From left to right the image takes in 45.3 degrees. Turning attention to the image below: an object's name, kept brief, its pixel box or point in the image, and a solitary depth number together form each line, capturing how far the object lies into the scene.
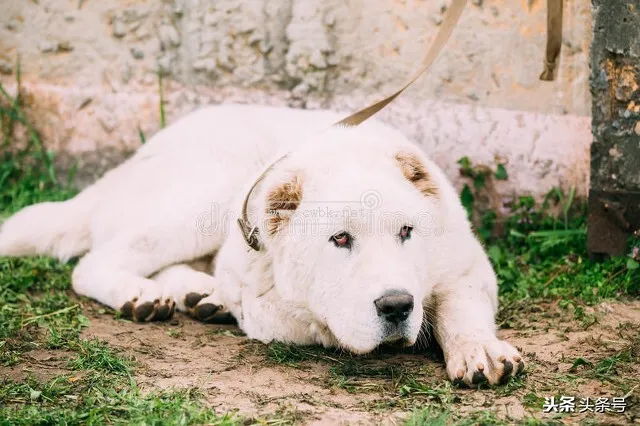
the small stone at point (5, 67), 5.66
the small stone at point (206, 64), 5.43
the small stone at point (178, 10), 5.43
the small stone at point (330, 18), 5.18
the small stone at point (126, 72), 5.57
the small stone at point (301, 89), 5.30
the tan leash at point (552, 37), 3.89
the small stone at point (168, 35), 5.48
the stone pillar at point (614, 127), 3.95
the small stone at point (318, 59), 5.23
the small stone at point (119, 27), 5.54
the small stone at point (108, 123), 5.61
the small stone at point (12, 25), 5.61
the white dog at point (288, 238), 3.09
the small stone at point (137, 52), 5.54
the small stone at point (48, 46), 5.61
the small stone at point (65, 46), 5.61
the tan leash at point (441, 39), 3.48
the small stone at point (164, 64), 5.52
